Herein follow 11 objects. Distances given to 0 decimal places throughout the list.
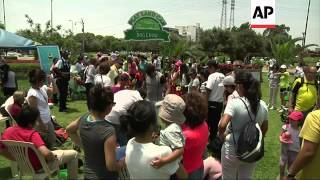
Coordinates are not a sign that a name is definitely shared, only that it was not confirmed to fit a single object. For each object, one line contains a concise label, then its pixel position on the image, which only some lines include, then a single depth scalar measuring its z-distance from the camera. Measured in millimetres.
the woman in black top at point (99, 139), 2212
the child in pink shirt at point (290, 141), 3648
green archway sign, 9573
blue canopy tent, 9313
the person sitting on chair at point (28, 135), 3154
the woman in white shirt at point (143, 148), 2029
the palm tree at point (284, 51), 18828
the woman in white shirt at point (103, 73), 5617
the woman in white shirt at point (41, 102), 4048
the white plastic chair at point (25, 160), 3181
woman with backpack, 2734
